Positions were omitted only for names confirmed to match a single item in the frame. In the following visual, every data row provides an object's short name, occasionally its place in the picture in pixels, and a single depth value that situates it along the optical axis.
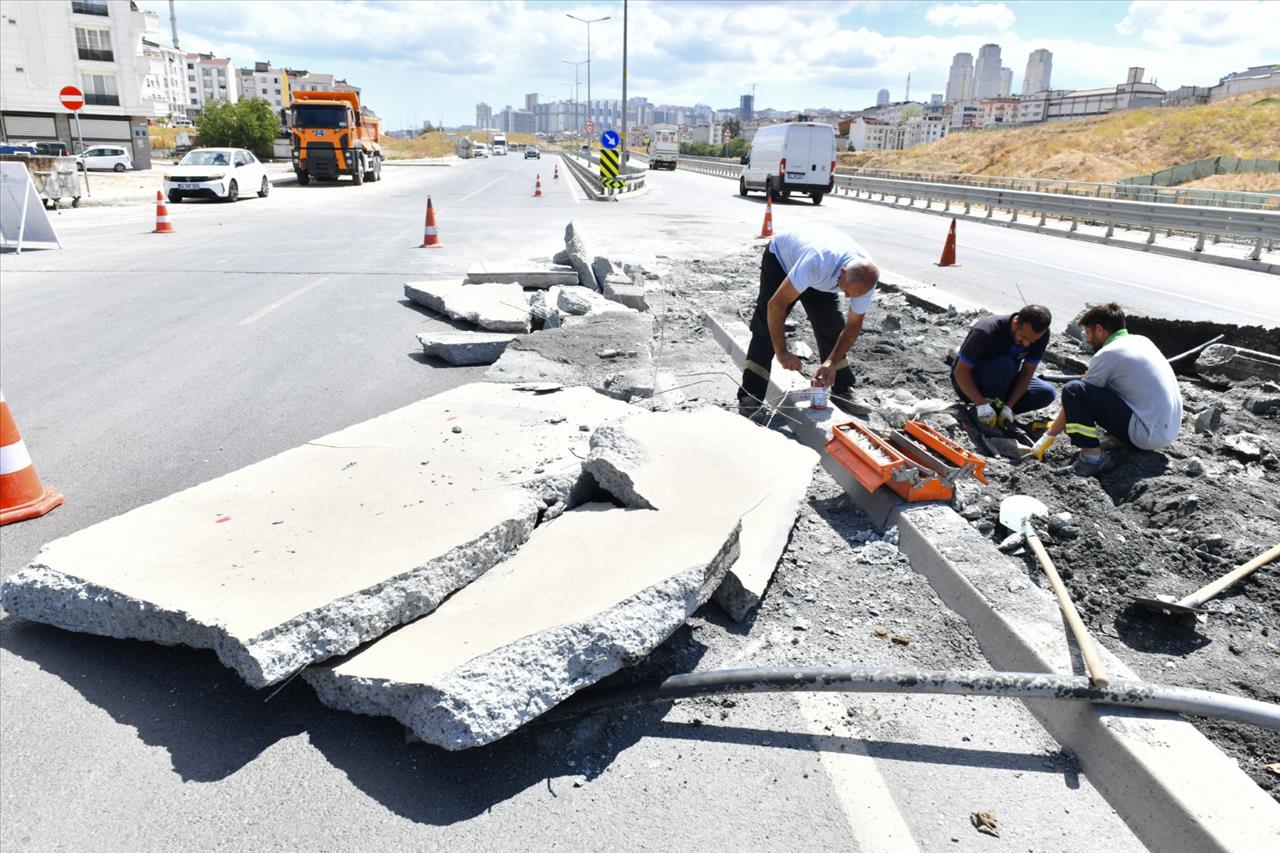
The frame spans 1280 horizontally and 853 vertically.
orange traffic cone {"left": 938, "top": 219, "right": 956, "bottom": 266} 14.77
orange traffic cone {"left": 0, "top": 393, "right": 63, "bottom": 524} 4.32
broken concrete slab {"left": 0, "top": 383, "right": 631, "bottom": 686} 2.79
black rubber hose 2.73
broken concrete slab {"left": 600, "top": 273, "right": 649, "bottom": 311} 9.39
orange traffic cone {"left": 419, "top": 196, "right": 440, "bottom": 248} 15.75
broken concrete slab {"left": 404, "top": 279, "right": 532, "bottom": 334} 8.47
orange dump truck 32.62
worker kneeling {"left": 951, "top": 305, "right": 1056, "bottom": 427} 5.89
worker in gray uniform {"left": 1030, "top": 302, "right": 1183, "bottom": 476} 5.03
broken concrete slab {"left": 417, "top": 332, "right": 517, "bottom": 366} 7.66
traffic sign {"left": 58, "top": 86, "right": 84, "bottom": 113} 24.98
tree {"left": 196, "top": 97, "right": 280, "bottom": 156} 61.06
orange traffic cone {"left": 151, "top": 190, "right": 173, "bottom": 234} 17.73
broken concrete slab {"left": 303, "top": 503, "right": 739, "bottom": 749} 2.57
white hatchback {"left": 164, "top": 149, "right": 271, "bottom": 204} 25.92
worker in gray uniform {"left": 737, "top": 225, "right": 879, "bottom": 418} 5.29
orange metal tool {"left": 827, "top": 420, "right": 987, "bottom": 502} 4.32
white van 29.92
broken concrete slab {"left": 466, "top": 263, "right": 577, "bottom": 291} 10.65
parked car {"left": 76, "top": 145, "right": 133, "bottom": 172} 44.94
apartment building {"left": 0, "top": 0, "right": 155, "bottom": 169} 47.59
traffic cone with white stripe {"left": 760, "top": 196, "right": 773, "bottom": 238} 18.11
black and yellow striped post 28.78
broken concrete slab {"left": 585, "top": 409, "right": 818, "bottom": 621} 3.62
